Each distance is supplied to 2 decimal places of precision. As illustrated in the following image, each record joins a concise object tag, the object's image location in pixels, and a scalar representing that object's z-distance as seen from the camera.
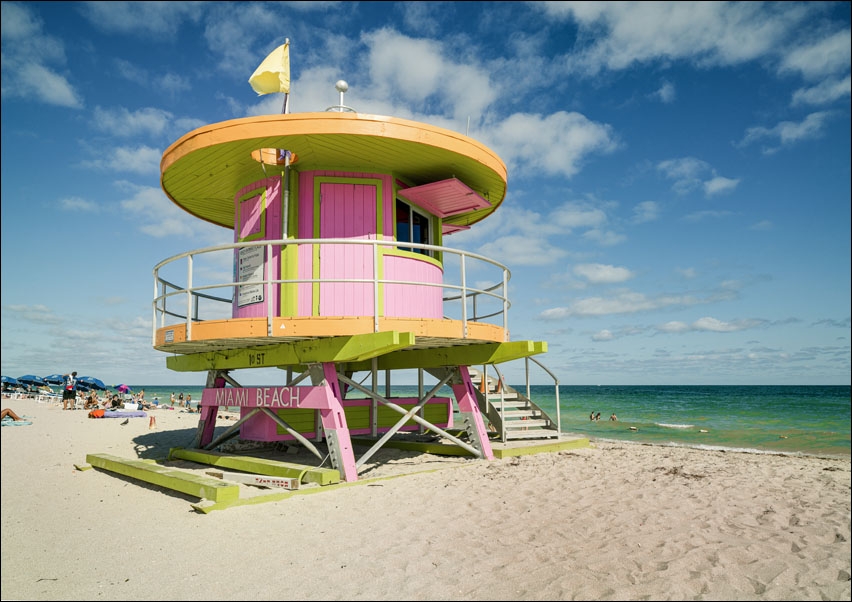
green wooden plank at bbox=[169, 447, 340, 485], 8.14
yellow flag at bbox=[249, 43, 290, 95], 10.34
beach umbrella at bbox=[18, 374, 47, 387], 51.86
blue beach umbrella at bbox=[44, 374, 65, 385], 54.13
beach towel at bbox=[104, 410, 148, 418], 24.63
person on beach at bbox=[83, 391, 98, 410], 31.38
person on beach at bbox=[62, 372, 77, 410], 31.52
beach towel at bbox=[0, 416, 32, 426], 18.81
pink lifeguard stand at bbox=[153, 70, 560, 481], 8.46
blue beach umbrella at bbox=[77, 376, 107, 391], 47.94
